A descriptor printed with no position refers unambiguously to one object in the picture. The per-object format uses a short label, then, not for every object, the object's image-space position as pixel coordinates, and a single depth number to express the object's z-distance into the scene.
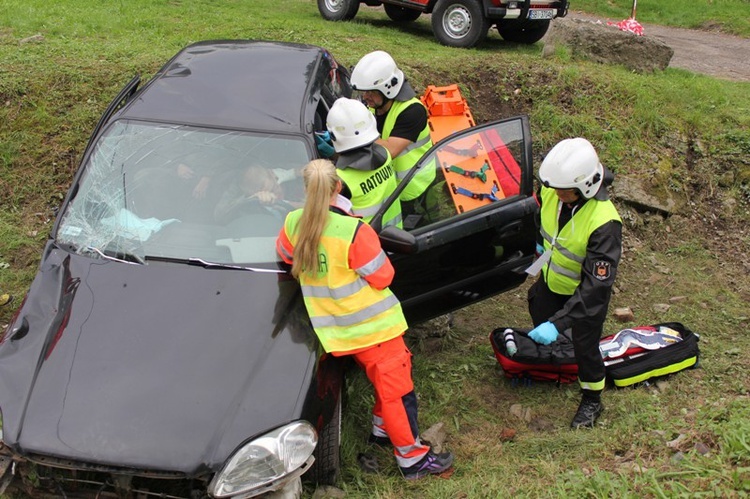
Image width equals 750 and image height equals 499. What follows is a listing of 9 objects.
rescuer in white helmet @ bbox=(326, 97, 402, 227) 3.88
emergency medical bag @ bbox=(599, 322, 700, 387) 4.43
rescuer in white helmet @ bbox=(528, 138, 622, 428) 3.74
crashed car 2.86
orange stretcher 4.34
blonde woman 3.23
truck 9.96
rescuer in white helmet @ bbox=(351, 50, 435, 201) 4.67
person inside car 3.82
